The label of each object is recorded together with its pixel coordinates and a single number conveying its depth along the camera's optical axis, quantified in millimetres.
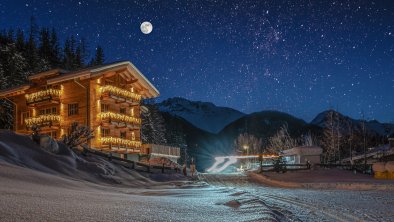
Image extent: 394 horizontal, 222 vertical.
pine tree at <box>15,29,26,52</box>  71625
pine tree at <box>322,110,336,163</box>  60000
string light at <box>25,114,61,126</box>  36250
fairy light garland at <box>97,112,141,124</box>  35188
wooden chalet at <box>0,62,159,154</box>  35781
